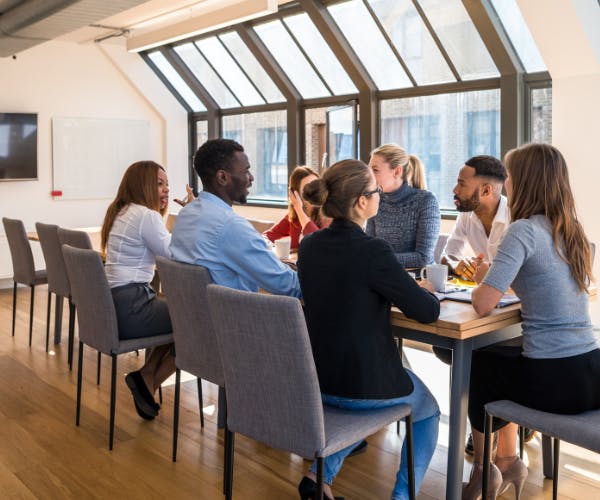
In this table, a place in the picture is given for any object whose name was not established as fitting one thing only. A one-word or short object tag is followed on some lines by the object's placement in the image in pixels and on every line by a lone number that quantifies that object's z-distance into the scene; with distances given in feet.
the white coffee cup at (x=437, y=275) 8.55
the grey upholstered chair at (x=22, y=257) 15.89
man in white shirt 10.48
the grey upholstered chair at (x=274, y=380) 6.37
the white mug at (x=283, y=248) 11.87
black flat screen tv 25.02
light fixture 18.84
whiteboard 26.73
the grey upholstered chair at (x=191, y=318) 8.39
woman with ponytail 11.54
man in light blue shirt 8.59
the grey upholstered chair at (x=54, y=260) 14.40
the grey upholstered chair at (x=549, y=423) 6.72
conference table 7.29
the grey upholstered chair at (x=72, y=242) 13.23
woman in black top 7.02
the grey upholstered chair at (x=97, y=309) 10.06
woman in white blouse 11.02
